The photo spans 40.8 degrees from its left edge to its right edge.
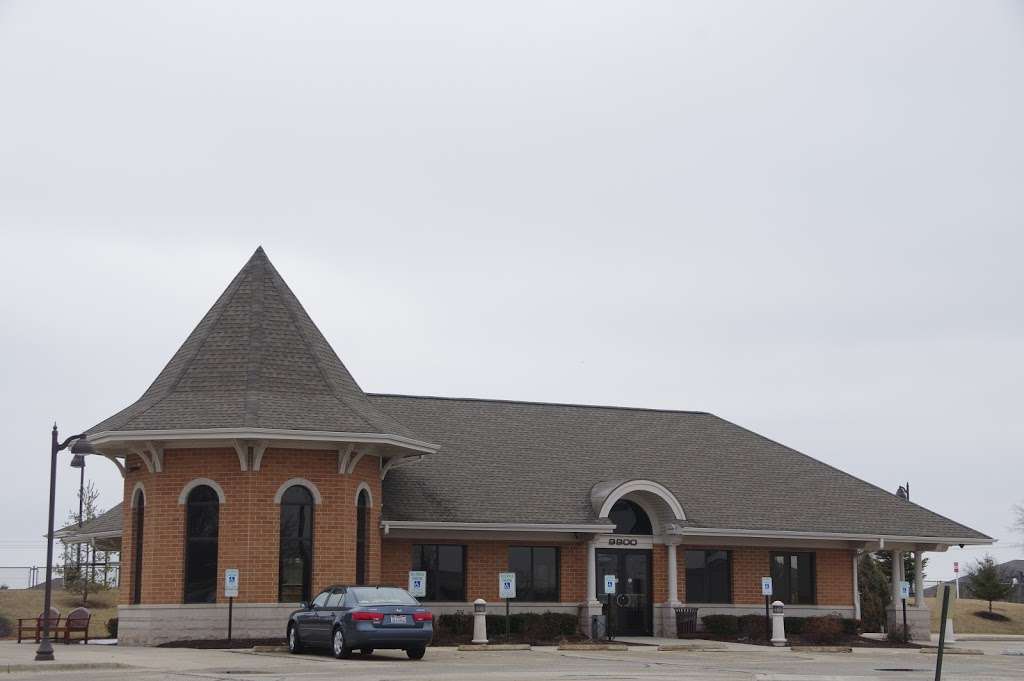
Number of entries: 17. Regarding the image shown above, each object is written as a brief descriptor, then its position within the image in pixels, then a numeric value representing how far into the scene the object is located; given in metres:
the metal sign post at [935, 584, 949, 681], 14.05
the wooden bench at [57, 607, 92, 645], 31.27
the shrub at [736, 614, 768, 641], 34.38
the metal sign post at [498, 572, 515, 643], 30.89
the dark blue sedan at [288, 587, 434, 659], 24.06
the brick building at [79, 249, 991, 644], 29.36
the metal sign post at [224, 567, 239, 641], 27.98
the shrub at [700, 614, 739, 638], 35.10
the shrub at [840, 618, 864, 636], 35.97
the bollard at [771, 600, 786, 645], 32.88
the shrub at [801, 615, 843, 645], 33.97
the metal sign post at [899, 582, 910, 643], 36.94
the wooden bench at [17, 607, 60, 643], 30.13
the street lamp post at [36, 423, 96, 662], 23.12
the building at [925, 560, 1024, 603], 77.94
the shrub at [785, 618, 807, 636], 35.89
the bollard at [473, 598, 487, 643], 30.19
